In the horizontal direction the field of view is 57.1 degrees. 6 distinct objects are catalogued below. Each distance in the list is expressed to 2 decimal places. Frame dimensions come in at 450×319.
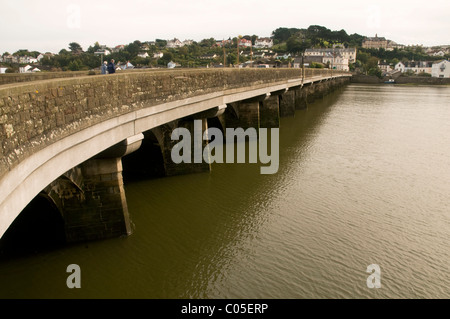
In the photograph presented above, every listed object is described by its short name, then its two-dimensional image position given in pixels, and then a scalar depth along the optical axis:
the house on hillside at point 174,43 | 177.50
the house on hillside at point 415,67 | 120.12
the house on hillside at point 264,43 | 185.01
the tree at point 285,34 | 194.85
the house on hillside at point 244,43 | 178.61
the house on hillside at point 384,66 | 132.12
